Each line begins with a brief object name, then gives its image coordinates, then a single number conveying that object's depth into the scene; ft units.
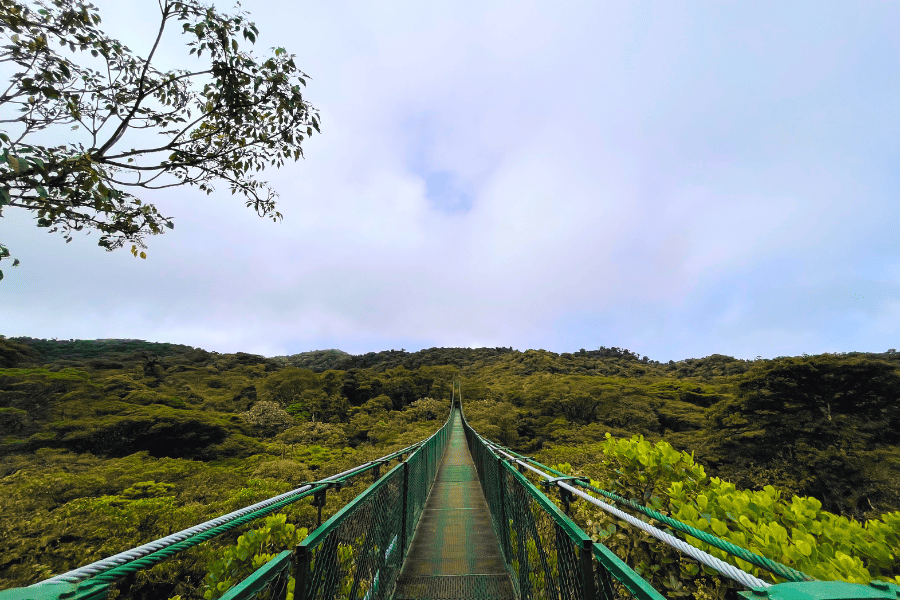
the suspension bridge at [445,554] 2.82
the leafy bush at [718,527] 4.72
